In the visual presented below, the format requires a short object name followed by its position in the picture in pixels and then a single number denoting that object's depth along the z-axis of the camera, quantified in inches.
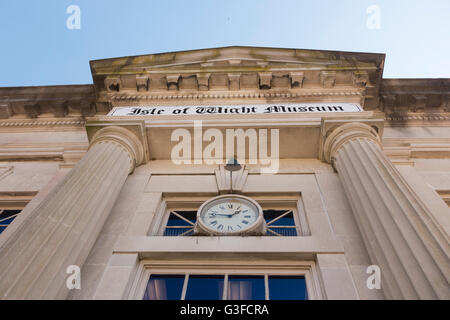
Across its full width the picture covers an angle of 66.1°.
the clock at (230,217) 262.5
